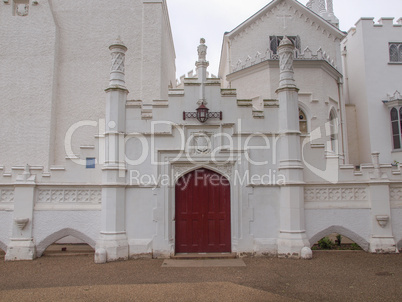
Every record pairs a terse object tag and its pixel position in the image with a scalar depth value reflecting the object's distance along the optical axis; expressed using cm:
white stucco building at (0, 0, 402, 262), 909
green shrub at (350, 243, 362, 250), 1023
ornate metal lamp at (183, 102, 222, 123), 938
